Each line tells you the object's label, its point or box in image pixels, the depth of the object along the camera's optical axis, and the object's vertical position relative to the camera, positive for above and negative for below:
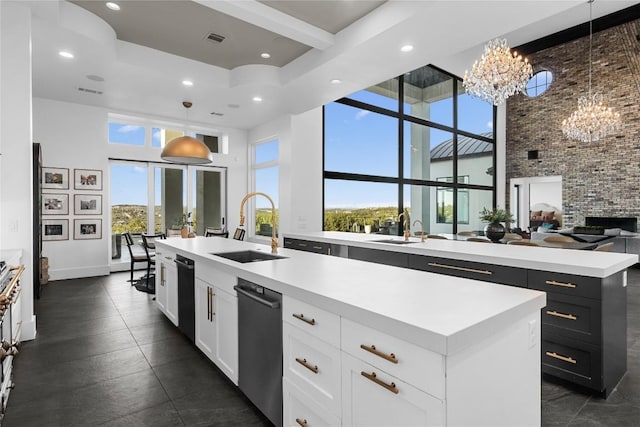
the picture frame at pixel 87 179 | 6.28 +0.61
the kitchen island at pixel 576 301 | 2.25 -0.59
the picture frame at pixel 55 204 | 6.03 +0.15
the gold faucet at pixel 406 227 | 4.11 -0.19
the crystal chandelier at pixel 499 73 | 5.30 +2.13
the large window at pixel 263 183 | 7.49 +0.64
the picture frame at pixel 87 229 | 6.32 -0.31
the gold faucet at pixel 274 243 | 3.07 -0.28
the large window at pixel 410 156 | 7.45 +1.37
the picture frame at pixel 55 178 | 6.00 +0.59
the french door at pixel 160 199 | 6.87 +0.28
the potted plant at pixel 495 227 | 5.07 -0.23
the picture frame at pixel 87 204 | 6.32 +0.15
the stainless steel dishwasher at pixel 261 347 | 1.85 -0.77
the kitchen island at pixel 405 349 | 1.13 -0.51
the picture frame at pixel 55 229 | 6.05 -0.29
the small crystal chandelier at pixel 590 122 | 7.32 +1.89
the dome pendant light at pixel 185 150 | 4.19 +0.74
